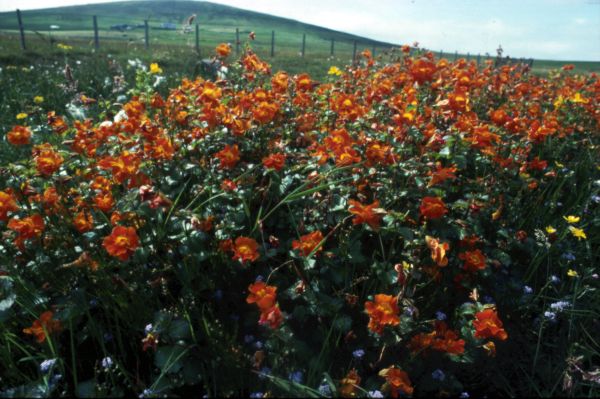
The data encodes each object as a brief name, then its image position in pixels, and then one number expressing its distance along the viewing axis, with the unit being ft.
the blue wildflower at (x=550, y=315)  1.80
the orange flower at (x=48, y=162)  1.74
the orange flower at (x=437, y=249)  1.50
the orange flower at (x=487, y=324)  1.46
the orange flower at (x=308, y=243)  1.66
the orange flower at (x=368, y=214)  1.58
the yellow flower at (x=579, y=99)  3.47
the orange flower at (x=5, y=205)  1.60
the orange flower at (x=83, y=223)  1.71
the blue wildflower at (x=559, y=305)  1.87
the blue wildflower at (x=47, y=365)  1.44
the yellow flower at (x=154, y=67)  3.18
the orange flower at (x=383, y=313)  1.42
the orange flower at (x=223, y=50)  3.08
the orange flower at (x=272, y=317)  1.34
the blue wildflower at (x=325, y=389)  1.42
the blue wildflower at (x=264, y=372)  1.41
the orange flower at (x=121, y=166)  1.73
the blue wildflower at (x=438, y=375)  1.58
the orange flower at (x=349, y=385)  1.38
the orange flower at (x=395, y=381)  1.39
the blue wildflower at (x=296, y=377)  1.45
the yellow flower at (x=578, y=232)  2.13
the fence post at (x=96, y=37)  46.23
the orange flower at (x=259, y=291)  1.47
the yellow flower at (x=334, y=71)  3.41
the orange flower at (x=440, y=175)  1.85
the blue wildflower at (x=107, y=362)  1.47
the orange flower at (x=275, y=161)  1.88
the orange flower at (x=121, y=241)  1.49
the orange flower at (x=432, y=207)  1.66
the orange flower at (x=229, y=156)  2.00
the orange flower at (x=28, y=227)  1.56
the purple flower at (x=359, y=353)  1.55
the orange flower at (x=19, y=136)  1.95
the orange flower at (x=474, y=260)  1.81
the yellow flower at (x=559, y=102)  3.89
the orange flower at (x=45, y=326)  1.53
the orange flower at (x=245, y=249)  1.65
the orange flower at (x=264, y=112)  2.26
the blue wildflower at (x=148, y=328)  1.55
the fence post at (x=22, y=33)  36.36
